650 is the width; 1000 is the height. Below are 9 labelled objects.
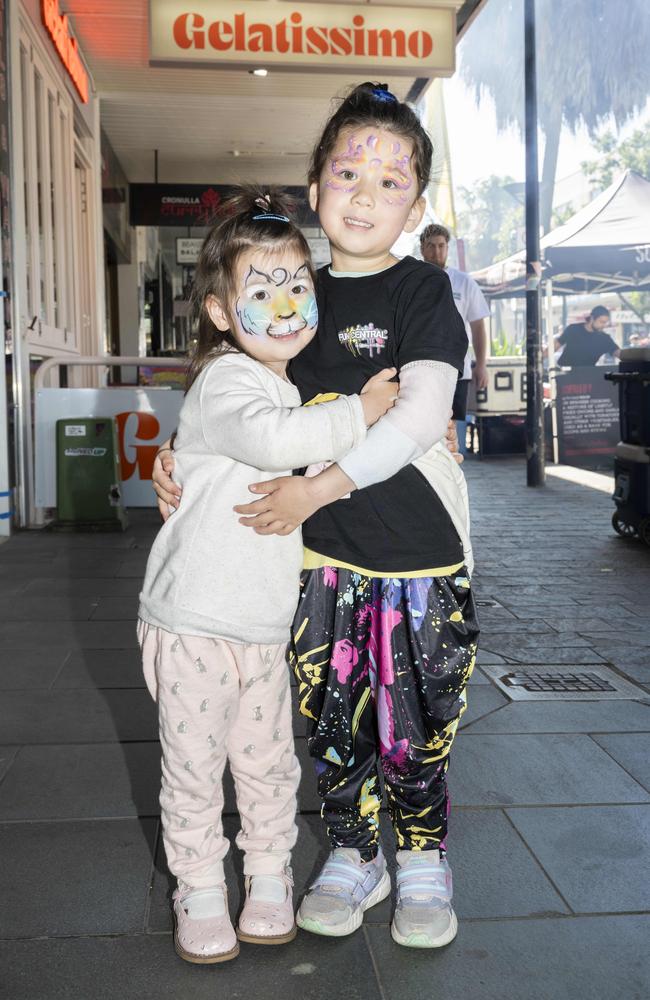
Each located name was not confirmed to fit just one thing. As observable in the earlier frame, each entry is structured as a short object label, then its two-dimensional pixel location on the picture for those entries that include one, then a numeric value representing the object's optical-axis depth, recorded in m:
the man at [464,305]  5.96
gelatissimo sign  7.90
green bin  7.32
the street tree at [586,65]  48.84
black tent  15.14
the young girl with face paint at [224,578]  1.84
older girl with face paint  1.86
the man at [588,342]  12.80
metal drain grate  3.49
